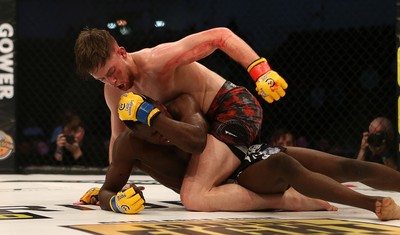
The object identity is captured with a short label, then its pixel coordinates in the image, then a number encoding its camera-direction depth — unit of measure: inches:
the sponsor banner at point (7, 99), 211.5
